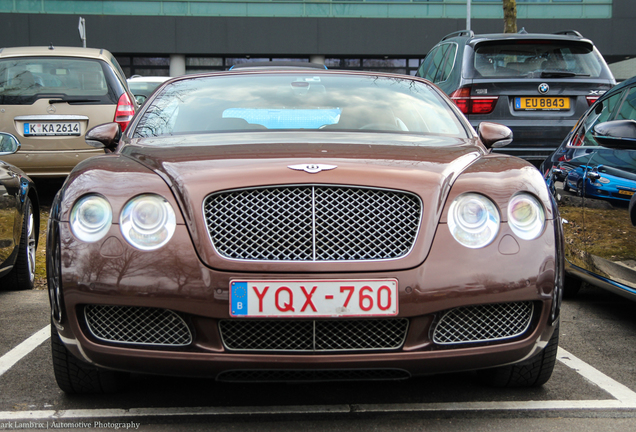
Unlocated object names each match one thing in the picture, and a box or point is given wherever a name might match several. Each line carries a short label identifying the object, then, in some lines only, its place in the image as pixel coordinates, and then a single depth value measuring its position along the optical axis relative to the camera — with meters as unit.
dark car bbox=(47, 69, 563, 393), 2.49
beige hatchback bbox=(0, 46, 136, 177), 7.74
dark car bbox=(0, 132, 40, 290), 4.71
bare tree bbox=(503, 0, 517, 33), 13.56
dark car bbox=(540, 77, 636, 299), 3.88
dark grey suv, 7.03
